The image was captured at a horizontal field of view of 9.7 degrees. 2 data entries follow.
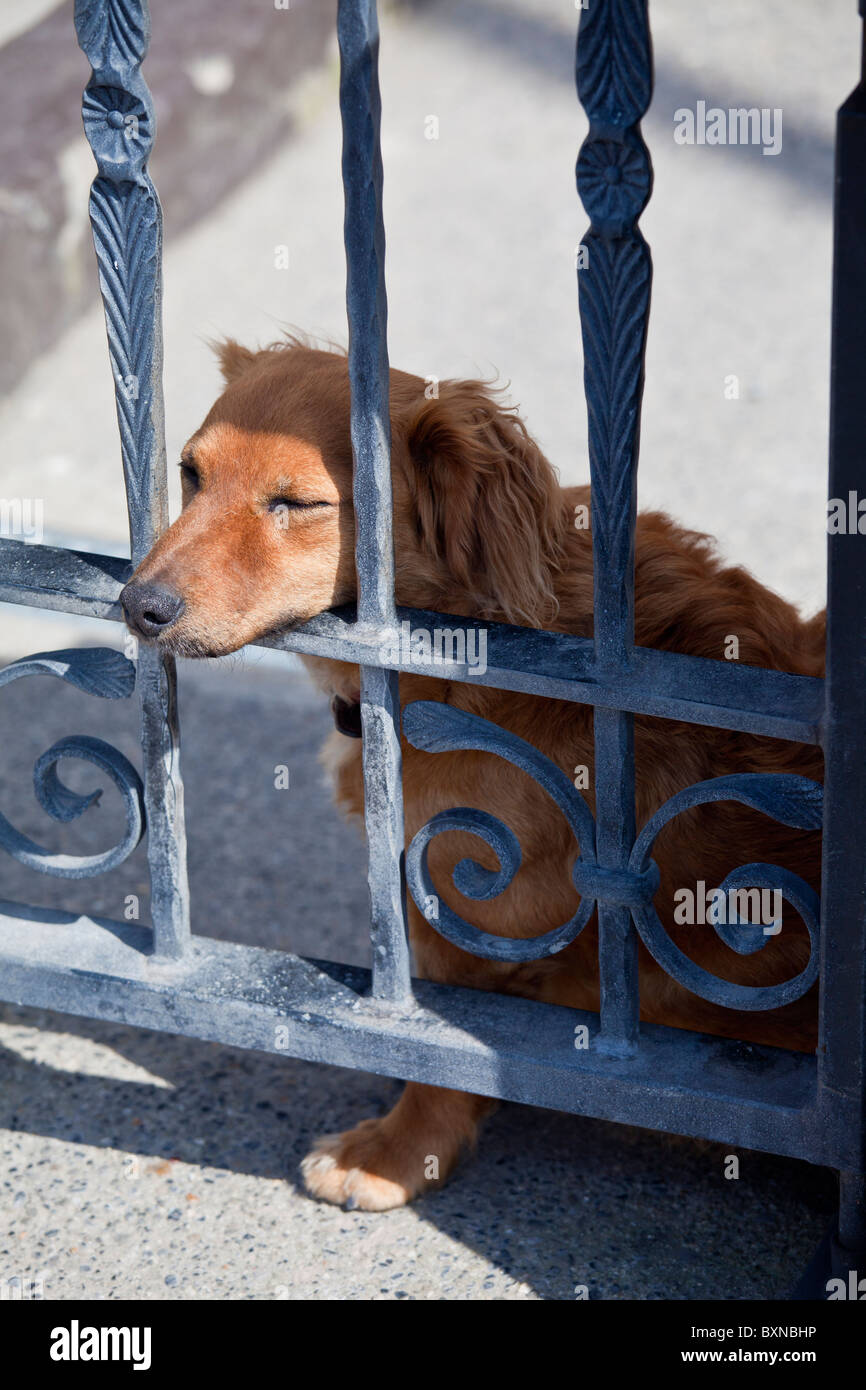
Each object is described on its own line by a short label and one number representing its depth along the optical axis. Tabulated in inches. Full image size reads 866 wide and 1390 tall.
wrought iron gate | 89.2
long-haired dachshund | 97.2
